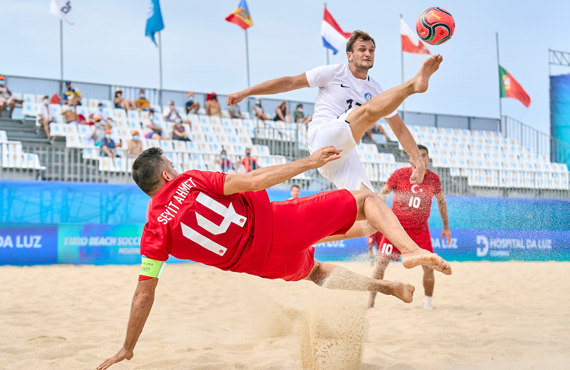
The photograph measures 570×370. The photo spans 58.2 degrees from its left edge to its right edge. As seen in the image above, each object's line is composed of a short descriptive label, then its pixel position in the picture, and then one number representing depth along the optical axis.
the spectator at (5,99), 12.89
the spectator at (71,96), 13.05
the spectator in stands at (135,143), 11.74
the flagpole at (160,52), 16.52
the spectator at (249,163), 11.36
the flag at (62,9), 14.87
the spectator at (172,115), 13.85
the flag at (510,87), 17.61
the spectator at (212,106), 14.88
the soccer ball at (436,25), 3.73
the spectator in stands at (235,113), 15.23
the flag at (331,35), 16.70
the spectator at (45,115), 12.25
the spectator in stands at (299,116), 15.42
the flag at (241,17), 16.86
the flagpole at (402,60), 17.76
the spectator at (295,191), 9.22
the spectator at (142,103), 14.25
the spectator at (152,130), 12.83
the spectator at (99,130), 11.86
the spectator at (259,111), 15.20
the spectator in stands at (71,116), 12.52
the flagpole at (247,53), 17.58
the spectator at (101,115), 12.63
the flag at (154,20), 16.03
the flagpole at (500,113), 18.83
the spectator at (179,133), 13.23
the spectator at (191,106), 14.73
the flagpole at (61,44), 15.43
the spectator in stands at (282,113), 15.23
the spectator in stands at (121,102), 13.95
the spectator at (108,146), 10.93
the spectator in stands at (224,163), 11.32
